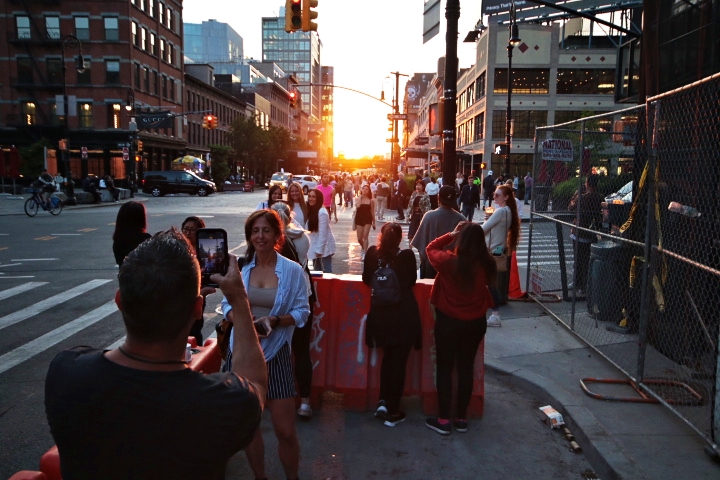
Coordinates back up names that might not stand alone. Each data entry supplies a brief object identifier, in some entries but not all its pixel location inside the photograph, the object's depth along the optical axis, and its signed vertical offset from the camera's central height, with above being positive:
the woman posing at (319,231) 9.24 -0.86
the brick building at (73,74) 47.62 +8.64
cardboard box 4.99 -2.08
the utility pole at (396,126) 33.67 +3.39
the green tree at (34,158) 42.38 +1.38
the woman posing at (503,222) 7.94 -0.58
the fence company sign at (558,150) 8.34 +0.44
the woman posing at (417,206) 14.16 -0.69
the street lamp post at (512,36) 22.94 +5.97
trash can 7.18 -1.28
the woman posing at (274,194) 8.05 -0.22
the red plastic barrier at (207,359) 4.27 -1.39
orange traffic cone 9.42 -1.74
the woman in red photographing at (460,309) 4.54 -1.04
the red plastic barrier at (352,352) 5.23 -1.58
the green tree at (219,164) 59.97 +1.48
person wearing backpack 4.69 -1.04
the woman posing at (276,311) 3.69 -0.88
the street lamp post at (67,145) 30.32 +1.82
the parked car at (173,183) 44.03 -0.41
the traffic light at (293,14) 13.51 +3.90
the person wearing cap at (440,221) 7.36 -0.53
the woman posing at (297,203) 8.62 -0.37
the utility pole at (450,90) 9.44 +1.54
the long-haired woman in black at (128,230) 5.63 -0.52
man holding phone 1.68 -0.65
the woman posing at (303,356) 4.48 -1.41
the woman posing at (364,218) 13.59 -0.92
